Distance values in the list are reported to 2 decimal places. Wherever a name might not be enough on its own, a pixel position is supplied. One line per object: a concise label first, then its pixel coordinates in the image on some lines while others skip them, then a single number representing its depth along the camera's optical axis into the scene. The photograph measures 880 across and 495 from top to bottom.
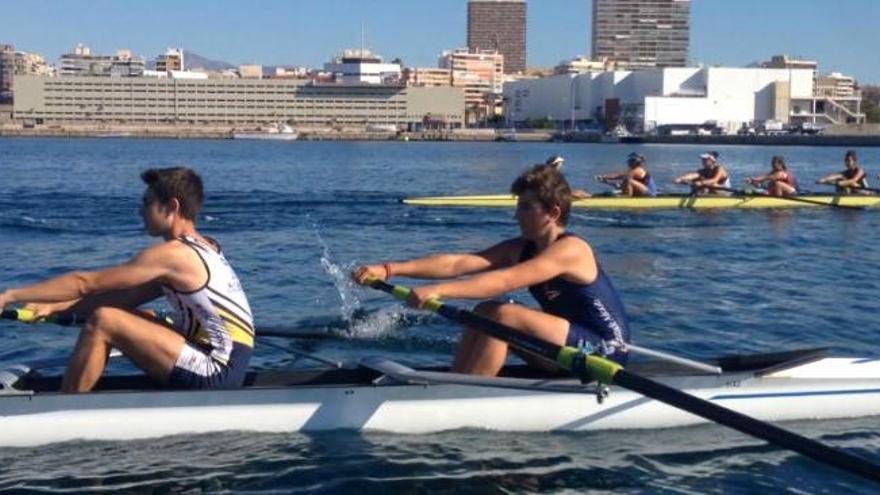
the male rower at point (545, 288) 7.49
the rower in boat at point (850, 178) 28.38
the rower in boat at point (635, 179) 26.81
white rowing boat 7.53
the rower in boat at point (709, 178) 27.31
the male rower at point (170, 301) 7.06
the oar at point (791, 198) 25.95
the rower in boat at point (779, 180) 27.80
